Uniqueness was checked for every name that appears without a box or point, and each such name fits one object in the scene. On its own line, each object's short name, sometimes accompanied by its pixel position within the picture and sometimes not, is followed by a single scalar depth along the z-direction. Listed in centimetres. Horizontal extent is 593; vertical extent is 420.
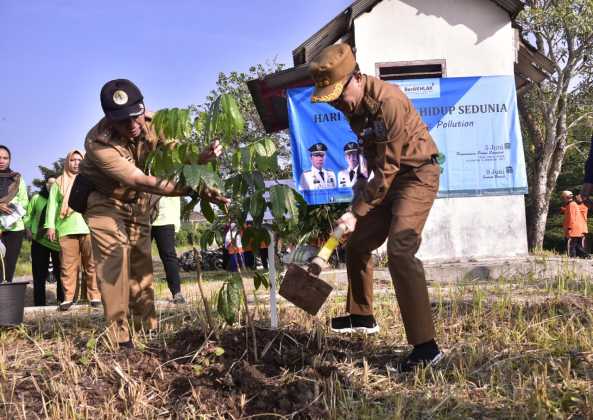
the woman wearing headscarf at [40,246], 693
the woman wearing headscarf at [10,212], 646
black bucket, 441
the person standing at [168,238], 579
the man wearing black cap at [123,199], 354
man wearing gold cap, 323
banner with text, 911
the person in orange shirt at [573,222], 1331
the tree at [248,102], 2107
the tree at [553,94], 1512
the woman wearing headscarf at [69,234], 635
